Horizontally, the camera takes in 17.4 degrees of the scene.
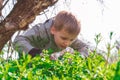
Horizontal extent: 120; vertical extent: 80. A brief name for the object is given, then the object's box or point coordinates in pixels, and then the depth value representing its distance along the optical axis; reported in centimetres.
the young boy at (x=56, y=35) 298
